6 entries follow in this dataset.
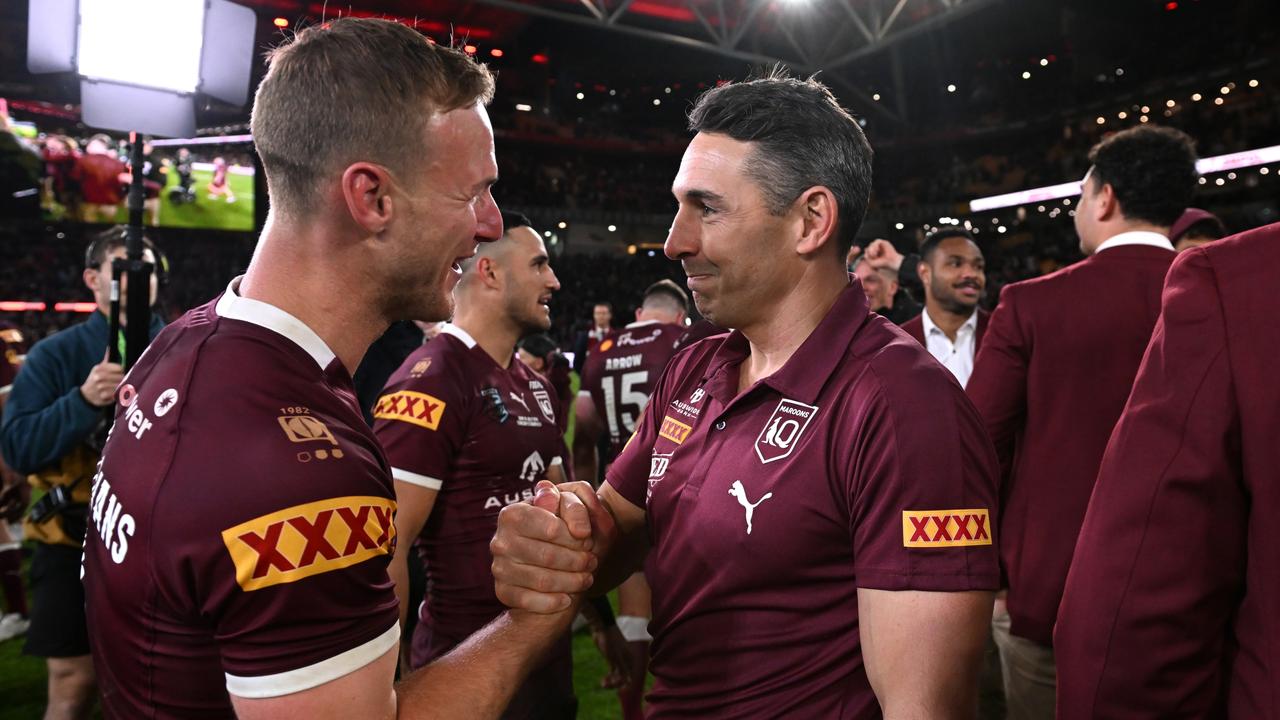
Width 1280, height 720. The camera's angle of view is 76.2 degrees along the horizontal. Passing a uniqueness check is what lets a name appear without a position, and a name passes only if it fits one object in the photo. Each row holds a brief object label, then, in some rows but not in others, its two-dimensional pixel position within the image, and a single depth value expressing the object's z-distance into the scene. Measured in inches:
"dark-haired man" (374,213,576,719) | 108.5
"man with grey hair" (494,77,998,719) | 50.9
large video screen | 770.2
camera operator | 118.3
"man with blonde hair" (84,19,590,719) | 41.4
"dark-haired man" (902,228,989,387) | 163.8
